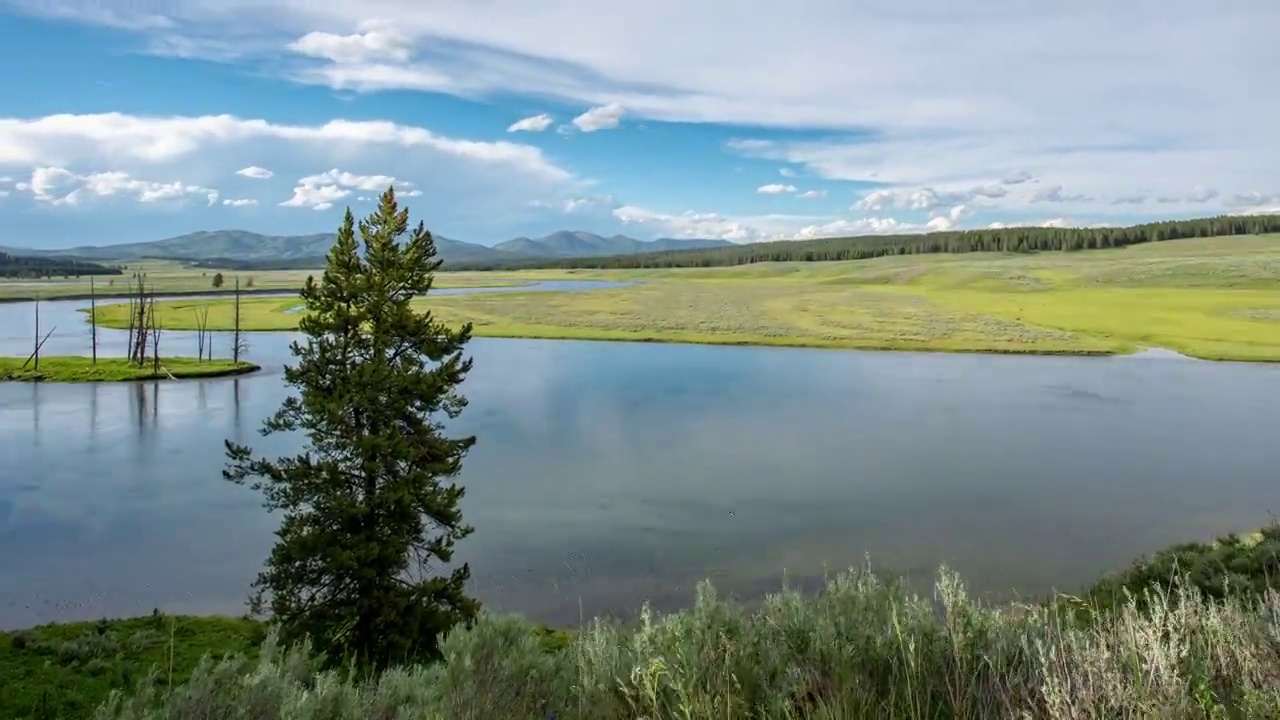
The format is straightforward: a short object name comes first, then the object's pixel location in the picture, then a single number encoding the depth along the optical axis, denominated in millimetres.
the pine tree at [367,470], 10969
